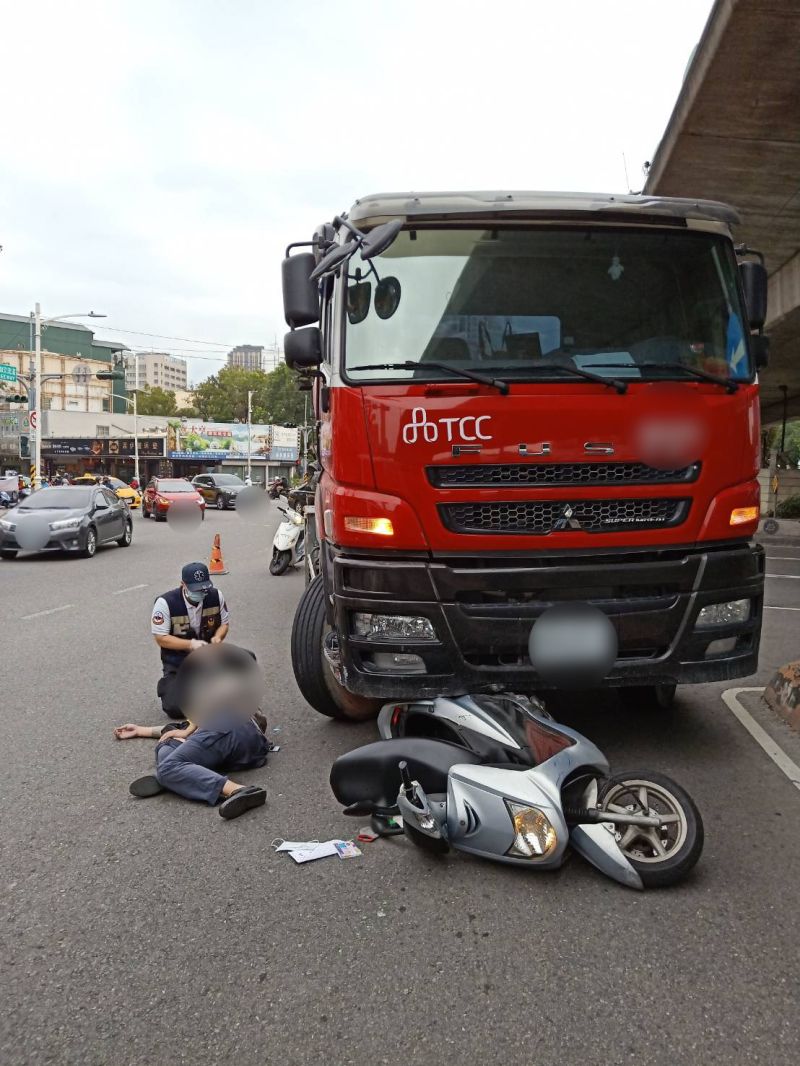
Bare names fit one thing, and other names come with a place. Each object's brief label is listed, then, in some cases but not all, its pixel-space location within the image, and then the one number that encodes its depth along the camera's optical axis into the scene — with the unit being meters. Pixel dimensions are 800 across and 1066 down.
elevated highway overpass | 7.58
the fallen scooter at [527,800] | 3.34
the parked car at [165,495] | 26.86
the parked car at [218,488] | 37.66
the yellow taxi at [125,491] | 34.55
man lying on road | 4.18
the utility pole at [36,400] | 35.06
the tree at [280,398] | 84.38
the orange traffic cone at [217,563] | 13.87
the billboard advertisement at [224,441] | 73.44
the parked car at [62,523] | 15.87
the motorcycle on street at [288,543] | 13.40
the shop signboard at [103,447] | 69.25
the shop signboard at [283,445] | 77.88
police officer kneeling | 5.42
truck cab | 4.05
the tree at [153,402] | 106.56
